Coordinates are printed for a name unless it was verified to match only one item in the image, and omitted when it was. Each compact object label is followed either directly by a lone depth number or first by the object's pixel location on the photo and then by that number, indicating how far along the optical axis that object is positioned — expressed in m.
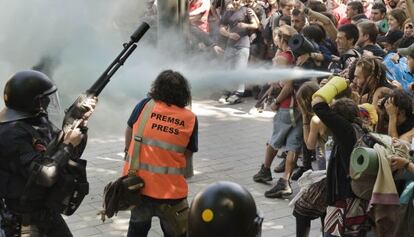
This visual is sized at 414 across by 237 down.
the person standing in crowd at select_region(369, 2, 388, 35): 17.79
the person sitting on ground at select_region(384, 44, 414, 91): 12.28
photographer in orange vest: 8.96
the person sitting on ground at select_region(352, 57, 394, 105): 10.96
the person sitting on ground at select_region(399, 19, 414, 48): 14.15
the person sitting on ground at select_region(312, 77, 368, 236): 8.56
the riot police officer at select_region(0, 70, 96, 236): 7.77
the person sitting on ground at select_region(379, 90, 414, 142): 9.58
